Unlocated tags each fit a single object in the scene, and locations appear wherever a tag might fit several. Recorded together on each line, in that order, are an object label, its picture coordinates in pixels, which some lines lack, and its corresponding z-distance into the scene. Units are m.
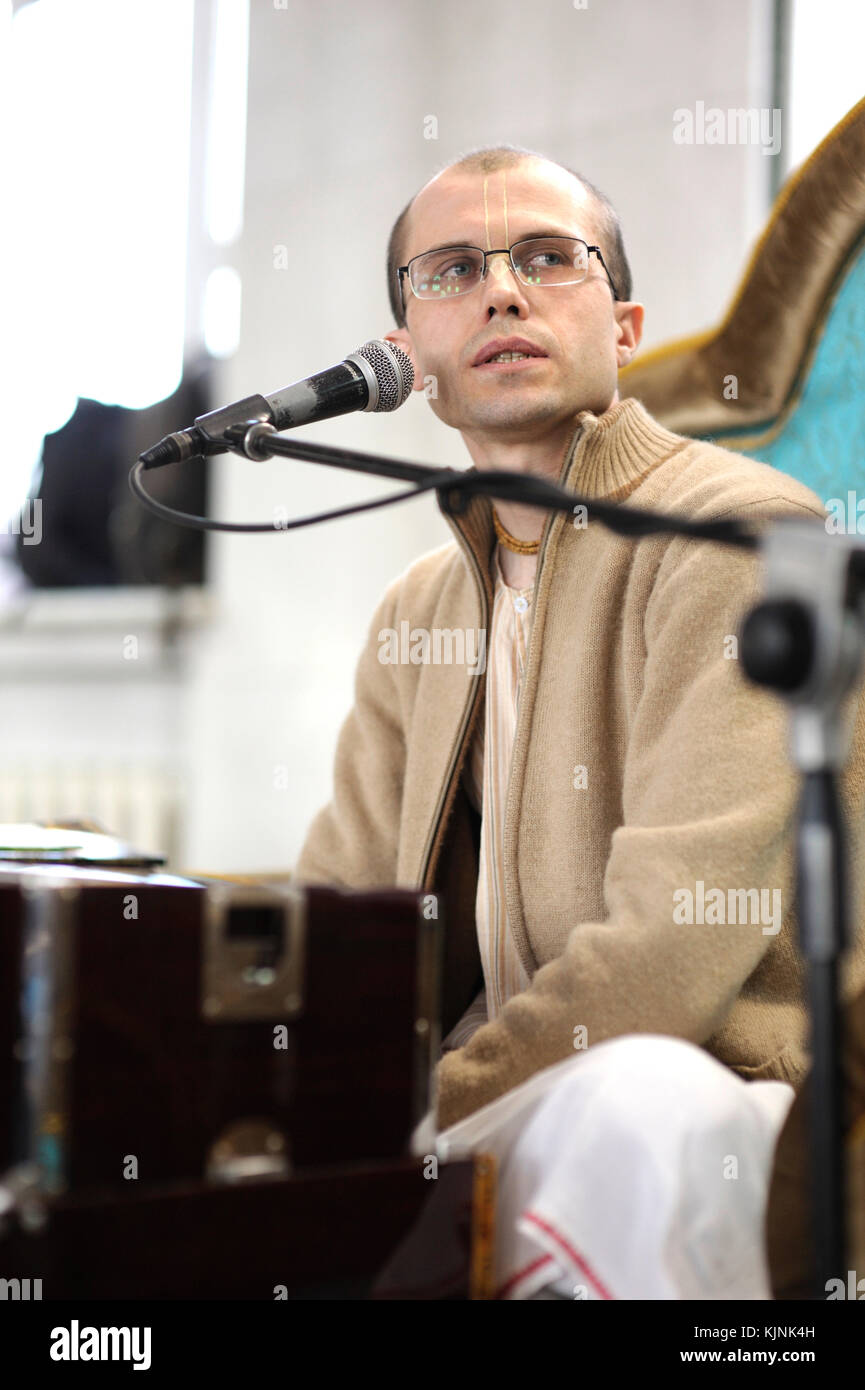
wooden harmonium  2.60
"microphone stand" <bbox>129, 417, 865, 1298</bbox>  2.30
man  2.80
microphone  2.82
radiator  4.43
